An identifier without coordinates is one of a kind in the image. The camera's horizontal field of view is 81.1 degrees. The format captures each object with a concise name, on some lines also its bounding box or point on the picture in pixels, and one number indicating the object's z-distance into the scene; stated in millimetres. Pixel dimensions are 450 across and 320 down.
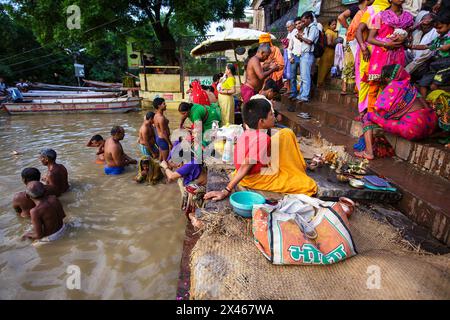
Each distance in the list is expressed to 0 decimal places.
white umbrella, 8461
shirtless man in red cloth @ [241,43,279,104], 5223
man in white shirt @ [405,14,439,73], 4560
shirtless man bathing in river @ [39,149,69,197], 4742
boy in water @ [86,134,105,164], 6285
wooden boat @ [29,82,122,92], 16706
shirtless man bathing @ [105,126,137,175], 5791
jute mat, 1665
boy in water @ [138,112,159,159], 6005
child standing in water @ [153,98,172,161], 5816
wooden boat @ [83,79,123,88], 20969
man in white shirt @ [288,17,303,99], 6387
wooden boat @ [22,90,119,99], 14133
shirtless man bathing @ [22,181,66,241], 3475
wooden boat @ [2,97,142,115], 12344
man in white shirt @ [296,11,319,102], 6145
